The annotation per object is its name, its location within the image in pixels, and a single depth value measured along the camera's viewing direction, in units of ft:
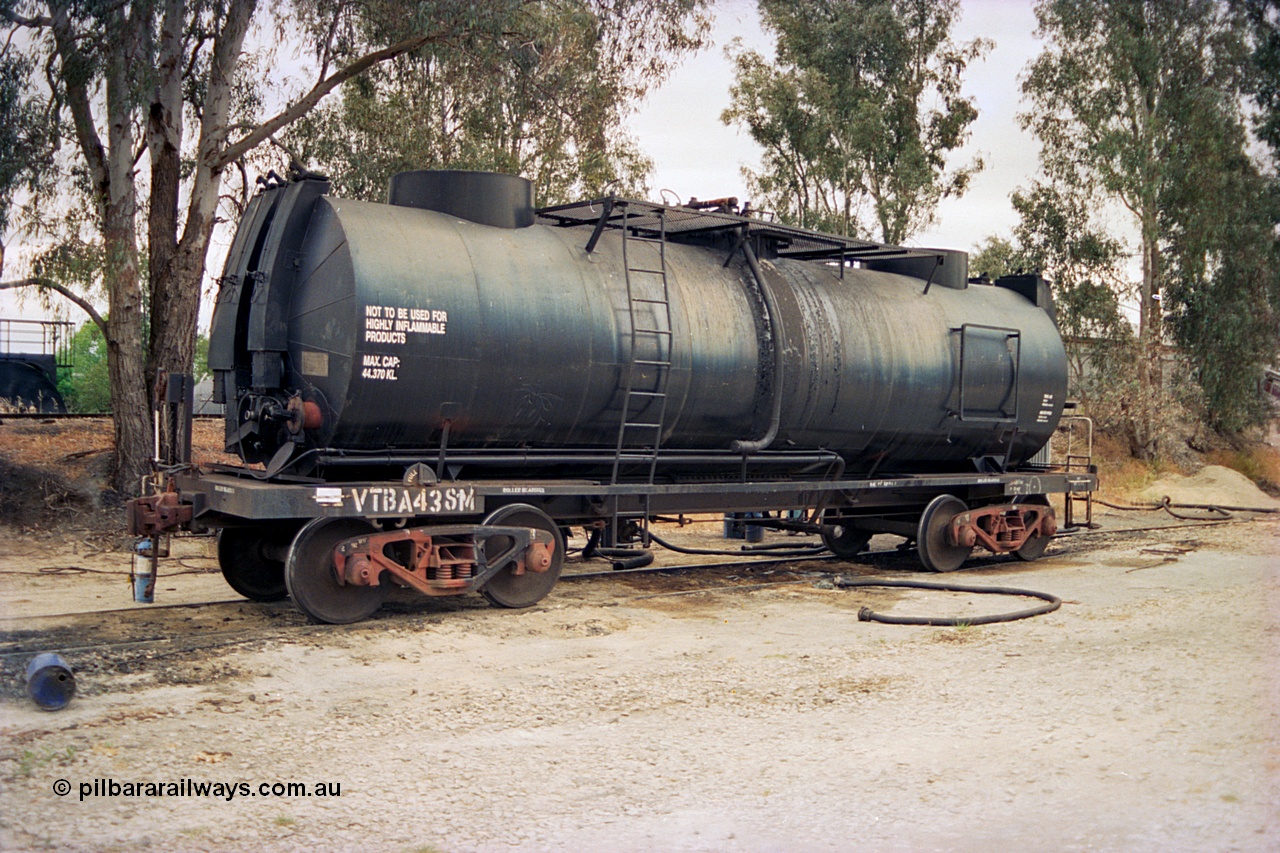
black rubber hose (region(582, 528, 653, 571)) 37.35
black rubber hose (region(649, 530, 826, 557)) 49.90
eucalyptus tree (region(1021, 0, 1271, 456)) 107.04
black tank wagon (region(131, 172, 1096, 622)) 31.53
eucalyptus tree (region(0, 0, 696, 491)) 55.93
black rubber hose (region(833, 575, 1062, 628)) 32.99
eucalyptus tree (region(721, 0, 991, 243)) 119.96
